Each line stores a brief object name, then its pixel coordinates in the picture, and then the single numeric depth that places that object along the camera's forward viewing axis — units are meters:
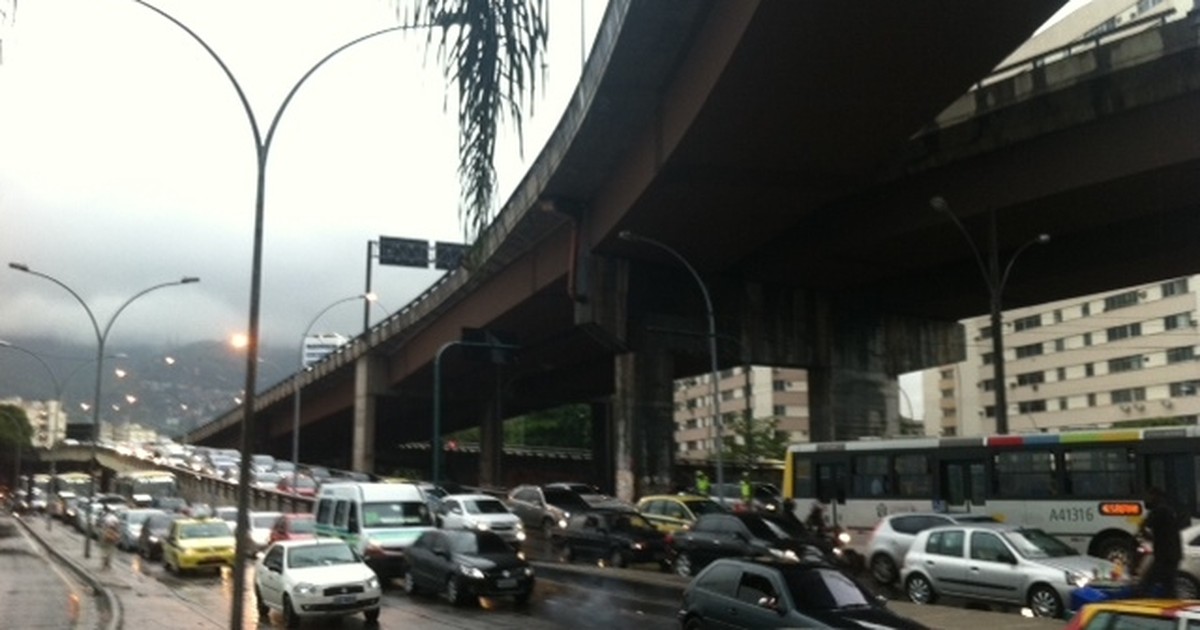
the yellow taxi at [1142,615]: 8.30
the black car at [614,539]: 30.19
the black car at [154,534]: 39.78
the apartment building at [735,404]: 123.94
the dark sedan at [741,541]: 24.78
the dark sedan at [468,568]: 22.83
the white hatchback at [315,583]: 20.45
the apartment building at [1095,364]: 83.62
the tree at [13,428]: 114.12
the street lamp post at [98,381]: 39.49
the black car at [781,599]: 13.22
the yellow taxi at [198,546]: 33.06
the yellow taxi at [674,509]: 32.91
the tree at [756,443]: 90.12
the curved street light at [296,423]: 59.08
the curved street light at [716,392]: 33.40
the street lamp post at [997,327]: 30.39
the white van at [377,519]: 26.73
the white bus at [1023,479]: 24.67
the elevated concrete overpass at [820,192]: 24.66
